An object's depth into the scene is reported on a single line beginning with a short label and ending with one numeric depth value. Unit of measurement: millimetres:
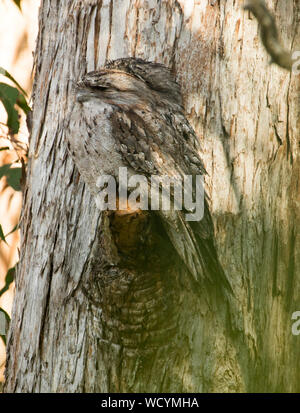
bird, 3147
